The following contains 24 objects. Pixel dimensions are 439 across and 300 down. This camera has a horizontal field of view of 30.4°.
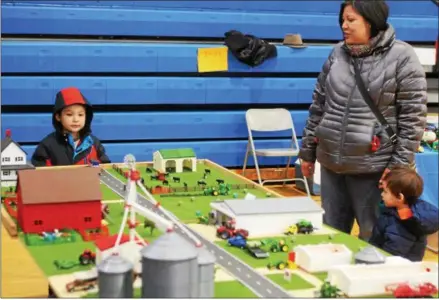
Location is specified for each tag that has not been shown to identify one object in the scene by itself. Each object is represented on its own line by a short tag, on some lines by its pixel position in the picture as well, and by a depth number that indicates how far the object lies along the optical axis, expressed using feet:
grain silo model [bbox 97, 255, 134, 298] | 6.78
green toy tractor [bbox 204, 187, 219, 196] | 11.99
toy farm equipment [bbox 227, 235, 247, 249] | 8.96
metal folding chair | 22.33
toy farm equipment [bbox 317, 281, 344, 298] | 7.36
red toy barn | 9.46
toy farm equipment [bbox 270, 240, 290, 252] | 8.91
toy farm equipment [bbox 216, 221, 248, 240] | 9.31
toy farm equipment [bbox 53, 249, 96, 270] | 8.20
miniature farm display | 8.13
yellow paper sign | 22.12
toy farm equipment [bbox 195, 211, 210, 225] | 10.15
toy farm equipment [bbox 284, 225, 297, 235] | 9.65
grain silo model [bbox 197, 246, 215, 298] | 6.96
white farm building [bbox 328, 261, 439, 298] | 7.41
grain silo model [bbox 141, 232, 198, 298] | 6.54
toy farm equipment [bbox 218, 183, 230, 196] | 12.10
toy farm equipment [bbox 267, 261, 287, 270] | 8.23
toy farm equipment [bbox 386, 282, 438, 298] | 7.35
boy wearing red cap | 14.61
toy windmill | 8.13
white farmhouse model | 12.30
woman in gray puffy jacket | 11.61
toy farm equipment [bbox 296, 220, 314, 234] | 9.70
